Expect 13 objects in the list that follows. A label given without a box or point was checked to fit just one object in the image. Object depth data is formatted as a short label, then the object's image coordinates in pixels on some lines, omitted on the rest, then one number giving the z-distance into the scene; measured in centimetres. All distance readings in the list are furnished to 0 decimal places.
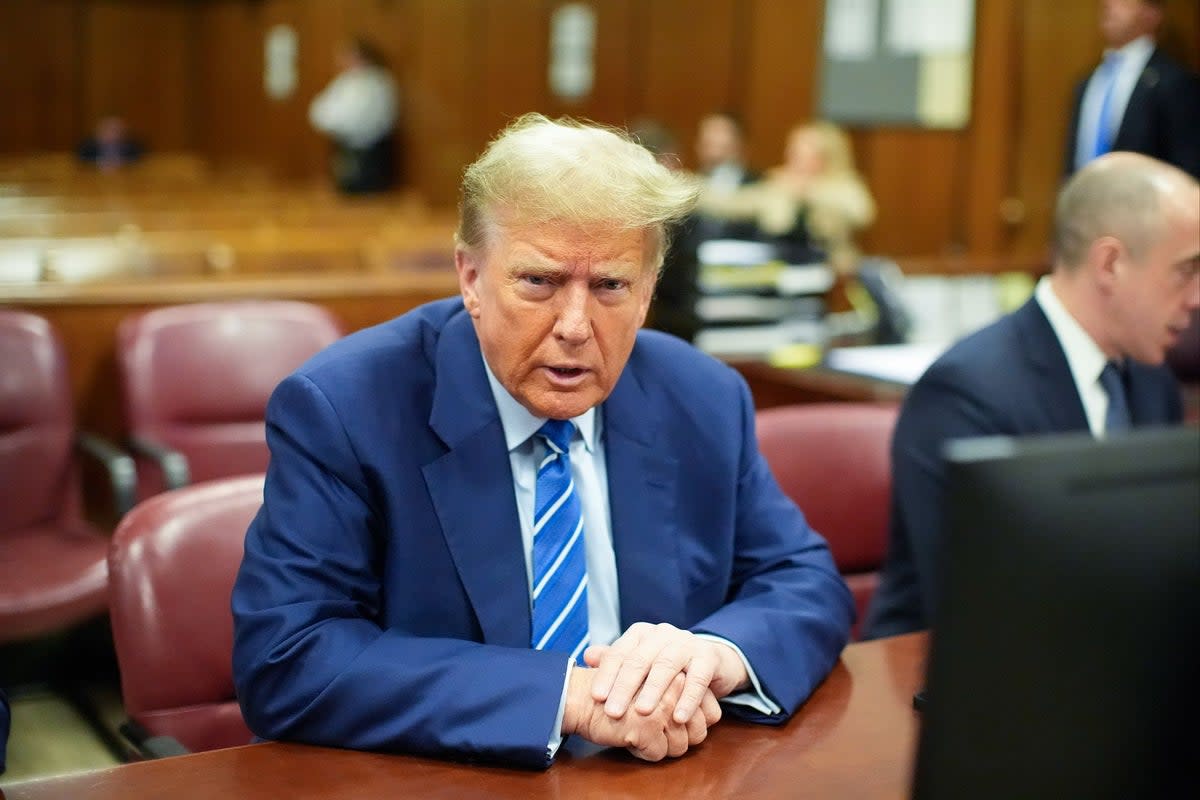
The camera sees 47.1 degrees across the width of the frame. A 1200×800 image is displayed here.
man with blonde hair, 147
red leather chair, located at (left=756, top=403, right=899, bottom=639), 253
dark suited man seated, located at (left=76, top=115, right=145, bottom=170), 1498
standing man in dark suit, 510
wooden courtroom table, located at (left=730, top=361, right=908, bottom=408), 349
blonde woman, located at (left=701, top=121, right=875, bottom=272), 764
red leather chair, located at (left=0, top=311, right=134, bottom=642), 338
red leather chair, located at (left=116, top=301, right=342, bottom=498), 378
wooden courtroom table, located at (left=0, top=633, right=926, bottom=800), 133
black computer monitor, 81
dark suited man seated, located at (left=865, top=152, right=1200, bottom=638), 220
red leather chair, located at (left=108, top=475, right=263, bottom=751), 188
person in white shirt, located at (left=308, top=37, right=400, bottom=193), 1227
